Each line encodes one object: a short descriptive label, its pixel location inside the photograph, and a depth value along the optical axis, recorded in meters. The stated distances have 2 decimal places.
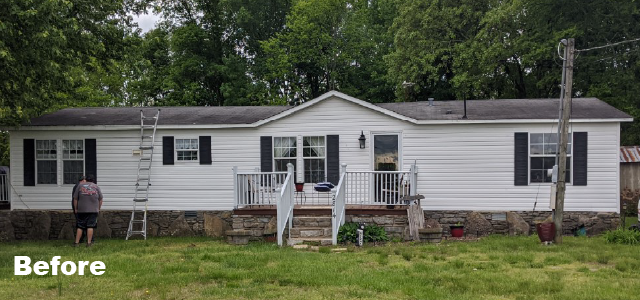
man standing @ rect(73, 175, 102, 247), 13.83
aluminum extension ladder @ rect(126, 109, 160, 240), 16.66
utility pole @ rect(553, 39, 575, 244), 12.92
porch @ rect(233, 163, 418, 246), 13.59
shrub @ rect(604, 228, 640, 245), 13.25
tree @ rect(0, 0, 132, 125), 12.74
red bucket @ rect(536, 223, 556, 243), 13.16
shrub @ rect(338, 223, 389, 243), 13.65
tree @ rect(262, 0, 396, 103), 31.64
